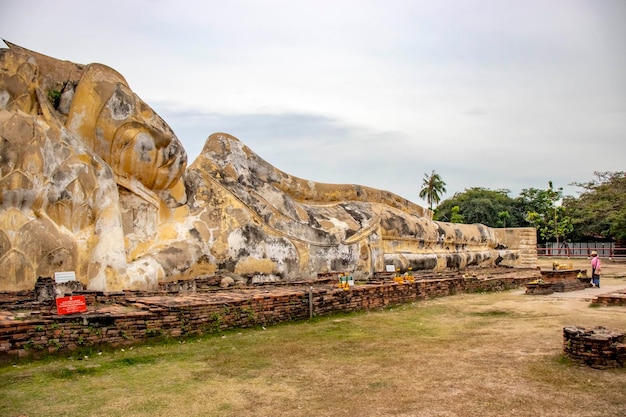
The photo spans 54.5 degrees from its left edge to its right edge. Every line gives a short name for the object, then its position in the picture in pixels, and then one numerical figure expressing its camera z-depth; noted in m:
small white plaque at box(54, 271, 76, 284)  7.86
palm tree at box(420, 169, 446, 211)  49.31
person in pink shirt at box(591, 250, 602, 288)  13.18
